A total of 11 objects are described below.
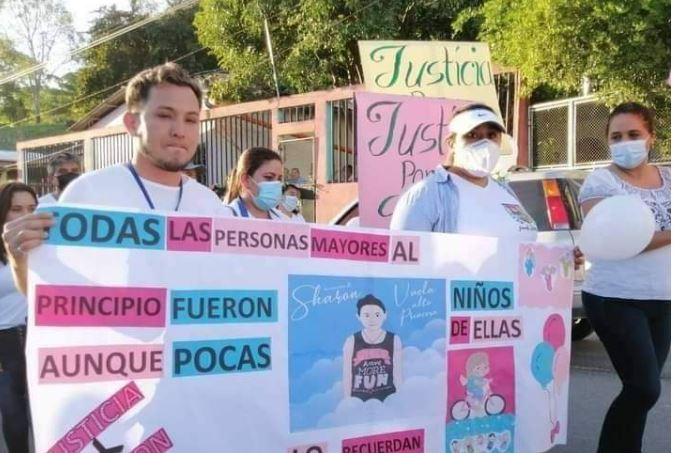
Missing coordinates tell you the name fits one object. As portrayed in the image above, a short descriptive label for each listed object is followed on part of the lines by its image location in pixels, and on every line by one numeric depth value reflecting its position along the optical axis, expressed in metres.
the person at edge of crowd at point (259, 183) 4.74
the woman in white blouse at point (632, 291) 3.78
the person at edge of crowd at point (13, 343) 3.87
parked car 7.34
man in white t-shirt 2.66
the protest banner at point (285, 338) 2.52
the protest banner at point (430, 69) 6.05
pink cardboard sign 5.24
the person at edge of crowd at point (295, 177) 16.86
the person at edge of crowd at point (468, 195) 3.61
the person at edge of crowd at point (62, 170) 6.61
